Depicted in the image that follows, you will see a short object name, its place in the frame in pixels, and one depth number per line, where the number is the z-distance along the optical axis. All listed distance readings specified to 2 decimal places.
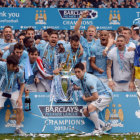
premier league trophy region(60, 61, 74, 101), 10.35
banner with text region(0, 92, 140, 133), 9.98
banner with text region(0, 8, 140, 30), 12.83
